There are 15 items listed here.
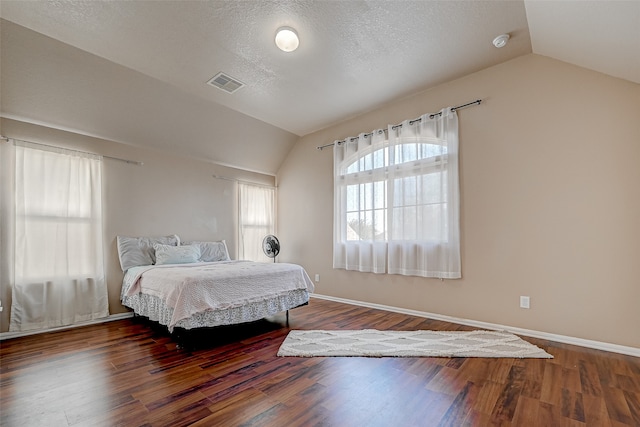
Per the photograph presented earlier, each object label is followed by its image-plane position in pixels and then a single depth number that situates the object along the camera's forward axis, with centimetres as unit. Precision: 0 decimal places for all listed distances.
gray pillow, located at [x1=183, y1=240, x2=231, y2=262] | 444
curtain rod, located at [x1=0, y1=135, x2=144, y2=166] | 303
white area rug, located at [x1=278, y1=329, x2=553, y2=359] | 250
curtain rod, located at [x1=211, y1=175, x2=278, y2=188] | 498
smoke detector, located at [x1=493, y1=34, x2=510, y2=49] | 276
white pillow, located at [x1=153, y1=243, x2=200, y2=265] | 380
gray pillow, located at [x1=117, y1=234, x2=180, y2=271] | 372
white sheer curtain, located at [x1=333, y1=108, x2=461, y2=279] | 347
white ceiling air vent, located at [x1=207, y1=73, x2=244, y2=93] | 337
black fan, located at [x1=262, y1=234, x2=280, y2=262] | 498
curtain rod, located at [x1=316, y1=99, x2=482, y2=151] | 337
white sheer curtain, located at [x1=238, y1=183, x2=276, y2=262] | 524
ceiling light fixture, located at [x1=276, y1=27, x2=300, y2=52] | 268
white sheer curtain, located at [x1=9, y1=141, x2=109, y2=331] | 307
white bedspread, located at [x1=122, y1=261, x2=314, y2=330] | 262
